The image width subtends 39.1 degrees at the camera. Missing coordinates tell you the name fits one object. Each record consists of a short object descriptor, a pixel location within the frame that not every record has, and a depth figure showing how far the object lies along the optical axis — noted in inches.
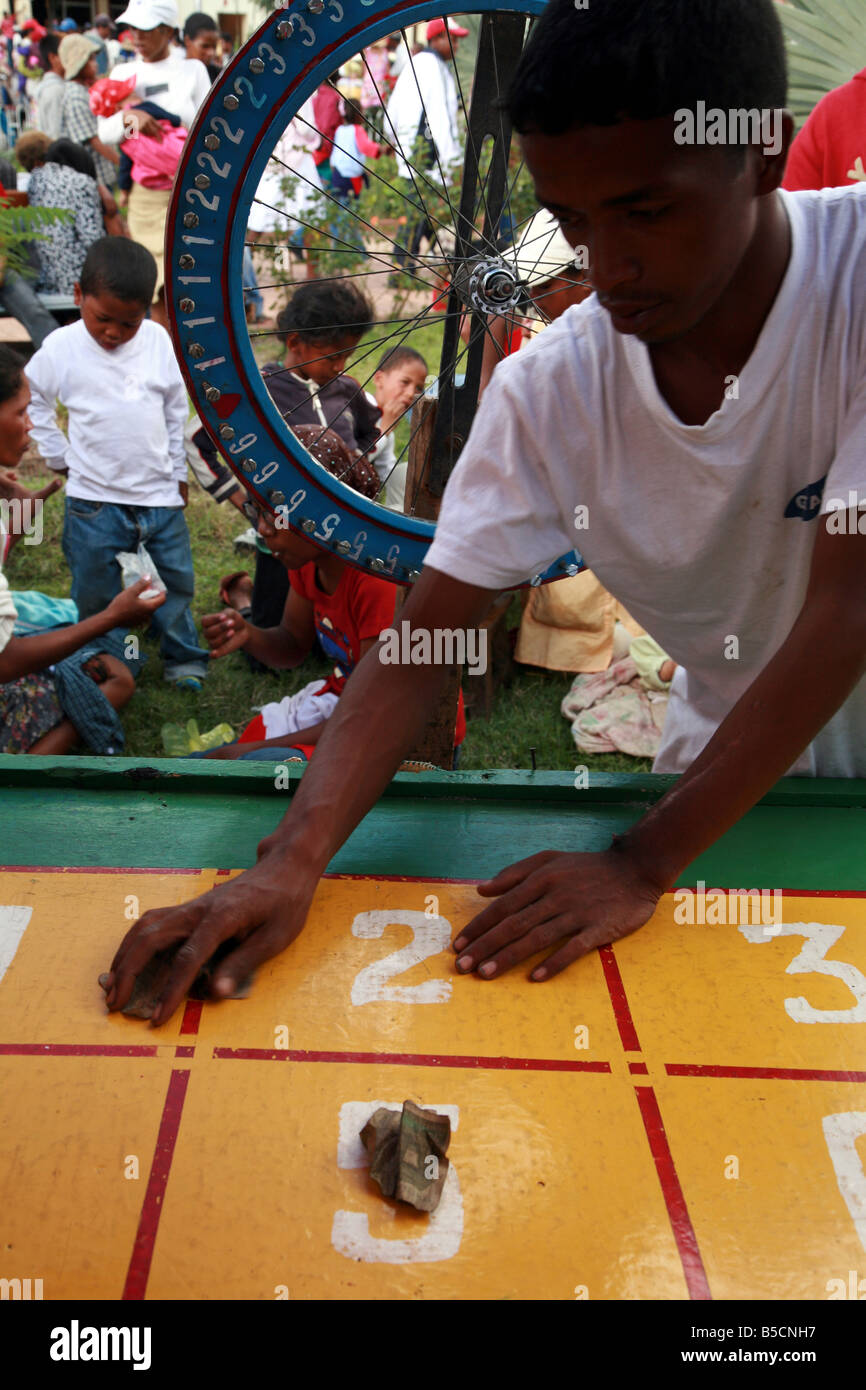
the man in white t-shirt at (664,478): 45.8
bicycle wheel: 65.2
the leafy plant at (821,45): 155.1
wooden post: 83.9
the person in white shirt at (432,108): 280.7
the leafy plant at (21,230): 191.6
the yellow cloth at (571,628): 153.6
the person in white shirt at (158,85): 226.8
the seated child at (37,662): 119.2
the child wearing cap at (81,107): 284.5
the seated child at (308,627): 95.8
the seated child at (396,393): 166.4
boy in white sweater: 150.2
